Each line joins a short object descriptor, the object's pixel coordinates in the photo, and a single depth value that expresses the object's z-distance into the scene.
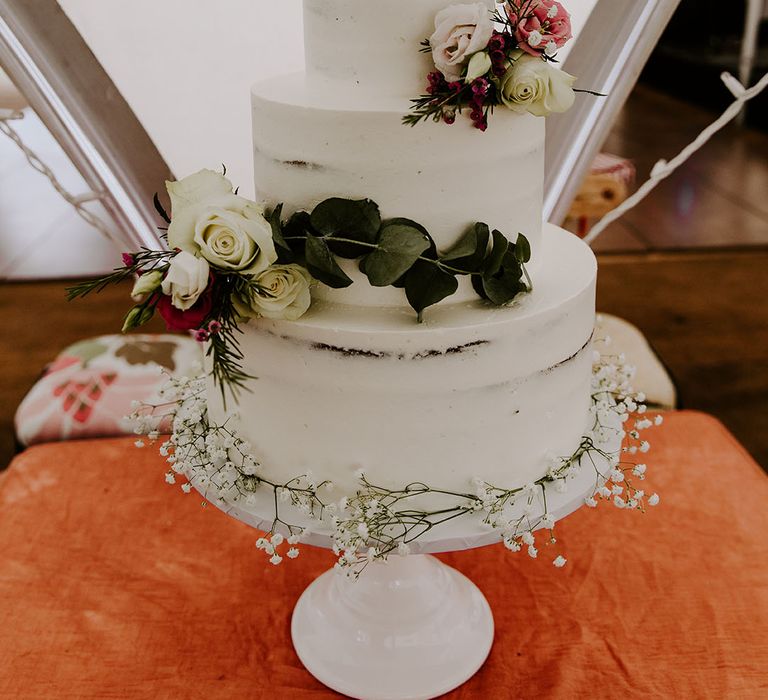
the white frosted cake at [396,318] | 1.11
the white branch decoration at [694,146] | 1.50
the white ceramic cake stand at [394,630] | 1.38
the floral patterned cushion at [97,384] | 2.19
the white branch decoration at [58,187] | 1.73
